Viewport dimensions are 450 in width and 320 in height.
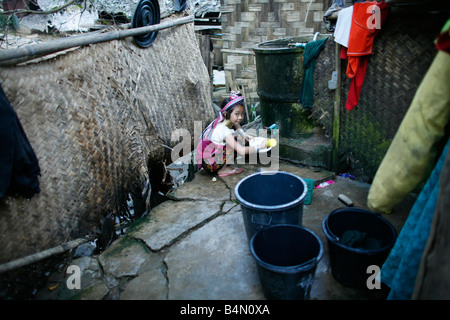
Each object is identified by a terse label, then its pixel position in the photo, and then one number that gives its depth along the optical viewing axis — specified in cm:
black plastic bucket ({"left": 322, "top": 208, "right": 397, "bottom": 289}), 208
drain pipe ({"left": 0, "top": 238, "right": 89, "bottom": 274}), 231
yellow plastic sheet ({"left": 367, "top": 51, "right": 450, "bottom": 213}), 143
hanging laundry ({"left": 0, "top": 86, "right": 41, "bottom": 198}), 206
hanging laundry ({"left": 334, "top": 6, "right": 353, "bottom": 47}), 301
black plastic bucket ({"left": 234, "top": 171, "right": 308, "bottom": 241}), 237
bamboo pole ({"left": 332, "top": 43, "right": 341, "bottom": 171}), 343
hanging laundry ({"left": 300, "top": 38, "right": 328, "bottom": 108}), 402
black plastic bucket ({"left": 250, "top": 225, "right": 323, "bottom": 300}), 197
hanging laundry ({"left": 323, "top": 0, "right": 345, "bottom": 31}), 351
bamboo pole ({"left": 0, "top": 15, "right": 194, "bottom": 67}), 237
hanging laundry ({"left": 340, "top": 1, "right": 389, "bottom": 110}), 279
